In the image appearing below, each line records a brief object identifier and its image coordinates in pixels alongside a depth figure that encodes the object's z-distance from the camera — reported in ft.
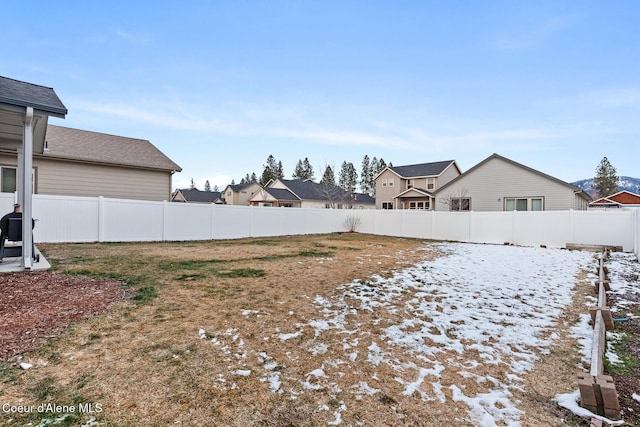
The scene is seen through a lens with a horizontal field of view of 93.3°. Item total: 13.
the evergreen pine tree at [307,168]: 224.02
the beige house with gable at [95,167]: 37.27
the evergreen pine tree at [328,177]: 115.94
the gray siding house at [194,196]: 144.46
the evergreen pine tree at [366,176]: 206.08
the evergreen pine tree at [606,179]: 165.99
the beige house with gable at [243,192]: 153.28
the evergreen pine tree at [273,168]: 212.21
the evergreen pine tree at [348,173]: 202.24
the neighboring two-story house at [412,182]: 87.96
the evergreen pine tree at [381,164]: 206.43
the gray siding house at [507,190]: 55.47
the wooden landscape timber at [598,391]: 6.60
